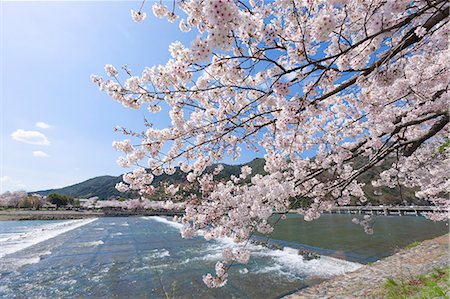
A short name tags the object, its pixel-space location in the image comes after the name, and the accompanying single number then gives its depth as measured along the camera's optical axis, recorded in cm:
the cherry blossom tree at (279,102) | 250
